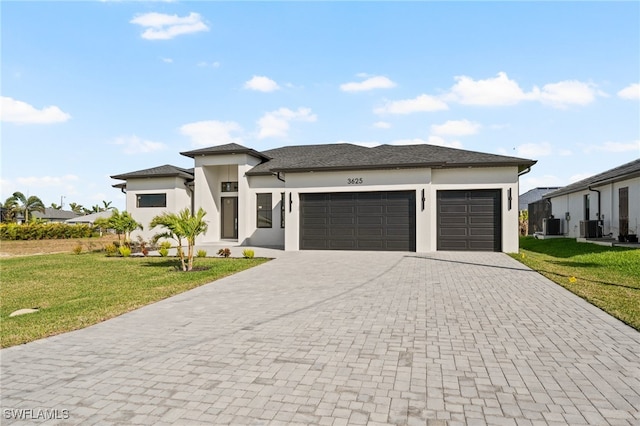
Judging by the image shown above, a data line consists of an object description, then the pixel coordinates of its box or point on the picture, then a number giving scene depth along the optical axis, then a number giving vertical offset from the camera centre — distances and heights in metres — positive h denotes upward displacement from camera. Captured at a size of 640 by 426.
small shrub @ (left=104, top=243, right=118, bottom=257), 17.67 -1.50
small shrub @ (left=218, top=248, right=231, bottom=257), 15.24 -1.45
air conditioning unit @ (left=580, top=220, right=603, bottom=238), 19.33 -0.55
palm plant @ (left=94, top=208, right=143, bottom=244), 18.45 -0.05
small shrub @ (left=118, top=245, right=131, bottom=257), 16.91 -1.48
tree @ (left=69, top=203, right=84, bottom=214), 80.94 +3.24
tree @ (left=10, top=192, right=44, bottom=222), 50.75 +2.82
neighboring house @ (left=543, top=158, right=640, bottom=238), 16.66 +0.78
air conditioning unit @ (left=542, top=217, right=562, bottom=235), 25.73 -0.63
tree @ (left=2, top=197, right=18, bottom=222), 48.28 +1.89
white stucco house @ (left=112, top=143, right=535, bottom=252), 16.02 +1.01
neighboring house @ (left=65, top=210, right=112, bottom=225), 45.86 +0.33
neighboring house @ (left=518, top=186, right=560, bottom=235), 31.18 +0.43
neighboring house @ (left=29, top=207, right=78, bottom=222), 60.05 +1.34
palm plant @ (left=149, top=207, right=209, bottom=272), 11.39 -0.14
